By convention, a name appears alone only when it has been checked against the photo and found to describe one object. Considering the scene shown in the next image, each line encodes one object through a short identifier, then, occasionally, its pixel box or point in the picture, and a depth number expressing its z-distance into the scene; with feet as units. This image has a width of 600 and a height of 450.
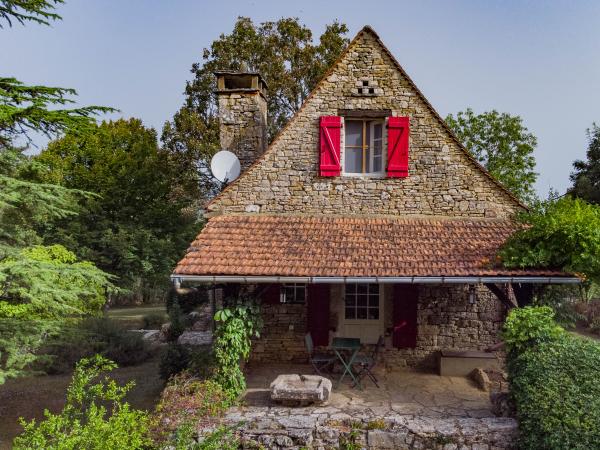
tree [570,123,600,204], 68.13
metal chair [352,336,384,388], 26.37
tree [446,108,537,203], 63.67
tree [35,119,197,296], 58.95
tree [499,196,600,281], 22.70
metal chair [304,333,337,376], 26.99
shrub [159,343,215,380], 26.21
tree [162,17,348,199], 61.41
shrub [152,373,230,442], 20.67
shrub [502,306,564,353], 21.75
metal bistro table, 25.90
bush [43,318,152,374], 41.55
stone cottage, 30.42
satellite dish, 33.60
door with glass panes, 30.99
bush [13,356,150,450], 14.93
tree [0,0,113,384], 23.54
